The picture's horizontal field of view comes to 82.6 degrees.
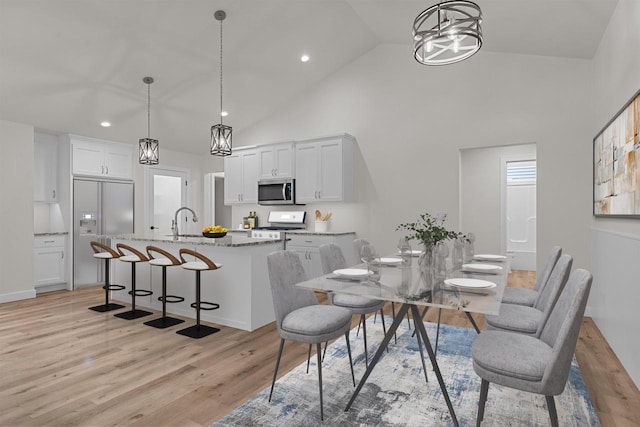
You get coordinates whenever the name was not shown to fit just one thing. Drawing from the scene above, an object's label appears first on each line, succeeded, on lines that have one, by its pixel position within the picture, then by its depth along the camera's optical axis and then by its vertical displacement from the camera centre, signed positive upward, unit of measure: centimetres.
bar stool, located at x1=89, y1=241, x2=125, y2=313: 438 -88
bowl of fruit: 416 -23
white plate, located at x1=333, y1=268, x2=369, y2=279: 226 -39
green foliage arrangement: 246 -16
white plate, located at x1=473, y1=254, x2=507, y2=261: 309 -38
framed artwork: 242 +38
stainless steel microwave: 577 +34
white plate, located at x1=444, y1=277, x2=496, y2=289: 191 -38
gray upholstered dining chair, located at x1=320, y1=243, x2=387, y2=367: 279 -68
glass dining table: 167 -40
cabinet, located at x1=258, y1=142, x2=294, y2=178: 581 +85
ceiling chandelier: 199 +103
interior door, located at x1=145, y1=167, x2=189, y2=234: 659 +32
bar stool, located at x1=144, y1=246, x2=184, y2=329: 371 -81
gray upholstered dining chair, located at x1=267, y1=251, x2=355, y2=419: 212 -64
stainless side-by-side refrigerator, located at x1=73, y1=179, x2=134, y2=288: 561 -9
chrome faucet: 434 -21
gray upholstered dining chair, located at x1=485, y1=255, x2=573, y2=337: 212 -67
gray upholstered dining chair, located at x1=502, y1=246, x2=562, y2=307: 272 -64
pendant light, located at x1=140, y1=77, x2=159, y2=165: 429 +72
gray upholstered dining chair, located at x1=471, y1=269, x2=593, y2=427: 152 -67
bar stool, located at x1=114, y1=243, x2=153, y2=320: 405 -82
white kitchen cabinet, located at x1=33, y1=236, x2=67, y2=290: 527 -72
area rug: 205 -116
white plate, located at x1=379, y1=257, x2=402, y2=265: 279 -38
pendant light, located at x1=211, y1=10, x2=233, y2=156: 372 +74
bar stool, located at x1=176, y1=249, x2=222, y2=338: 343 -86
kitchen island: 363 -73
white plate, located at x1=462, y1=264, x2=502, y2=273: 246 -38
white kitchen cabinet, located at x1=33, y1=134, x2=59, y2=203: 545 +66
